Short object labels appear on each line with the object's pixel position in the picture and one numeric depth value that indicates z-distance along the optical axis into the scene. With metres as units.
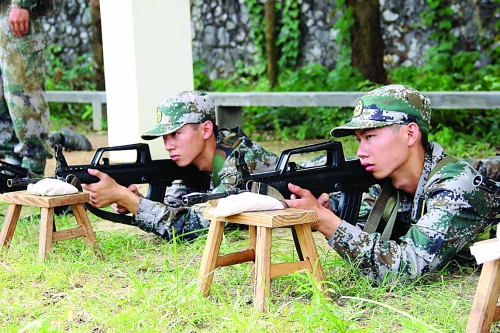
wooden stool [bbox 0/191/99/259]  3.87
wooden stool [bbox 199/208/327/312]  2.96
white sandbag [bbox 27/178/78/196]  3.87
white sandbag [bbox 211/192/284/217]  3.00
